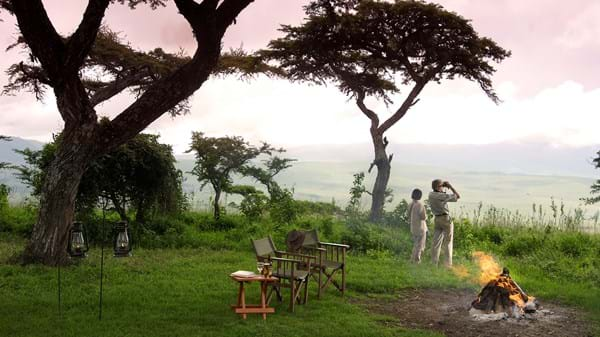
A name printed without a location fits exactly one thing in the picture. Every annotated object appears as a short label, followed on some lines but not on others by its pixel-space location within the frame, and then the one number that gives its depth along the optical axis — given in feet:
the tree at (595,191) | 64.37
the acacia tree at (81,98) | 33.14
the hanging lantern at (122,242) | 19.45
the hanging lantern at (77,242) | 20.06
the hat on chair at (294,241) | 27.61
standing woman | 38.55
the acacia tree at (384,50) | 57.00
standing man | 37.19
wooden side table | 23.61
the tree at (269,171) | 56.49
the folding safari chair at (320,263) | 27.89
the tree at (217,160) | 52.48
